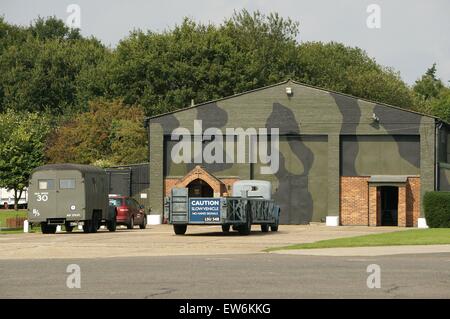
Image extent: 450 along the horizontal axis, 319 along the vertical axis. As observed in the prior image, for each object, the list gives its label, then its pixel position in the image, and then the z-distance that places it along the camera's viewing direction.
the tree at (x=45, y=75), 105.25
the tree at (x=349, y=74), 96.81
